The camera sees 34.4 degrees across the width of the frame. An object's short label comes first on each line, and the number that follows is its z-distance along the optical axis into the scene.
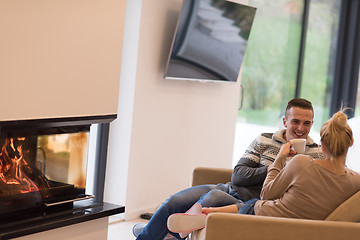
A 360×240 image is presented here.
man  3.16
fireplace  2.92
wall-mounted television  4.61
